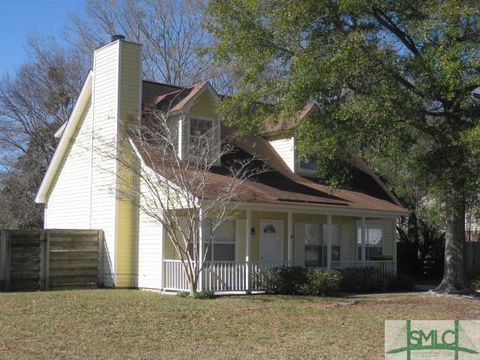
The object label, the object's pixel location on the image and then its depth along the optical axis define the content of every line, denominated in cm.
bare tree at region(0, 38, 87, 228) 3584
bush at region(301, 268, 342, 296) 1966
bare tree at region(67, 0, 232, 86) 3884
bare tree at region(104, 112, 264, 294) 1853
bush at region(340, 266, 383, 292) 2219
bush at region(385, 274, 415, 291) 2339
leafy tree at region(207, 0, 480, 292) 1677
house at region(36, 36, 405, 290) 2102
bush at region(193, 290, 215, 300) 1803
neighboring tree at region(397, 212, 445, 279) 3092
